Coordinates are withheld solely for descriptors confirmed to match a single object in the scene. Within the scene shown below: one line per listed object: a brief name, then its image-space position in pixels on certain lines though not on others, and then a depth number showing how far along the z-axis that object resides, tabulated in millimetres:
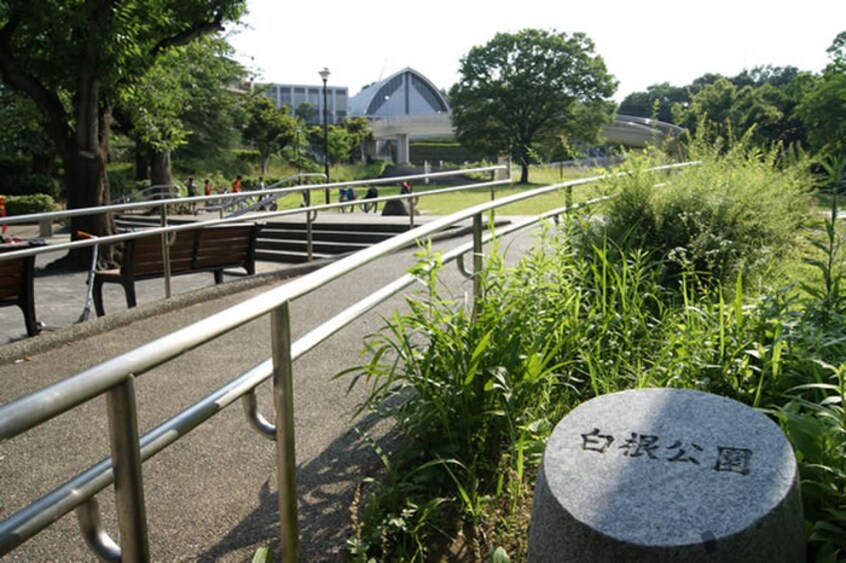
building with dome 105375
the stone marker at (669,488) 1604
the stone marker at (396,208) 17461
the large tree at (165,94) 15468
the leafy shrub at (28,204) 27562
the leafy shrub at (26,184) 32312
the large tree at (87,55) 10703
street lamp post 29766
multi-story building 119500
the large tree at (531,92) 47719
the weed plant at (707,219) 4422
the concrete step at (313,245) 11129
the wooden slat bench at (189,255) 6582
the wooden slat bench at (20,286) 5656
